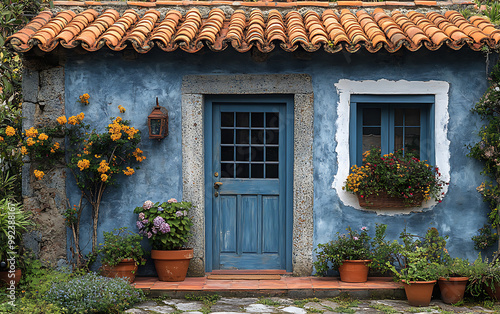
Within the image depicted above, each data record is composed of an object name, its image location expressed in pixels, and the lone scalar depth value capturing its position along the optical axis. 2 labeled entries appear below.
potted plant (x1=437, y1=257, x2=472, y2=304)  5.77
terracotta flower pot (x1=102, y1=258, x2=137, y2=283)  6.20
